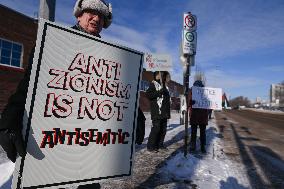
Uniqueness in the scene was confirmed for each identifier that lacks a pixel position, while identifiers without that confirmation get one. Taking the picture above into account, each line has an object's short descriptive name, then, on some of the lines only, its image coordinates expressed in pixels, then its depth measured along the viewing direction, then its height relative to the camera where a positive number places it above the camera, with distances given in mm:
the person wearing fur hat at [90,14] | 1303 +617
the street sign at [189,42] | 3558 +1214
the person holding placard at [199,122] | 4216 -377
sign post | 3564 +1159
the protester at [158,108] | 3989 -106
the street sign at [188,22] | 3600 +1615
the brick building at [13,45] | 8318 +2370
